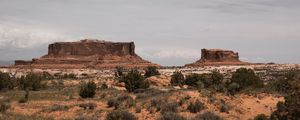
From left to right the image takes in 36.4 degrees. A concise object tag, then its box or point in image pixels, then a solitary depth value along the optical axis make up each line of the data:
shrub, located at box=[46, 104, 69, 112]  24.50
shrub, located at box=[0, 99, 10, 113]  23.62
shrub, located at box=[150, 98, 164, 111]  23.64
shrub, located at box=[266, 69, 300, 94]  34.21
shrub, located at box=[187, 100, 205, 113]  23.50
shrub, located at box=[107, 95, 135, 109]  25.26
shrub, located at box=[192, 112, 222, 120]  20.59
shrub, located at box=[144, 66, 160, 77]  56.46
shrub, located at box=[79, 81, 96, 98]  31.11
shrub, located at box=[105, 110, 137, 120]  20.41
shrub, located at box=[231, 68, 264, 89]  34.66
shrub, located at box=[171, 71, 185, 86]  42.91
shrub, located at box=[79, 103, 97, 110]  25.00
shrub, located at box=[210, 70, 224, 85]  40.00
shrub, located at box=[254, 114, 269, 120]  20.48
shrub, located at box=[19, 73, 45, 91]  38.44
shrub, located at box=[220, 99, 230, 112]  23.90
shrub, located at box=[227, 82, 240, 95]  29.68
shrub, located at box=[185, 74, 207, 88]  41.25
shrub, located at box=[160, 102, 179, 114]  22.82
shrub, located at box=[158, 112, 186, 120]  20.45
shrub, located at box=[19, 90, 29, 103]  27.89
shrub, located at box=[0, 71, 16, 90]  37.52
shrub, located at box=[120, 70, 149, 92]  36.22
